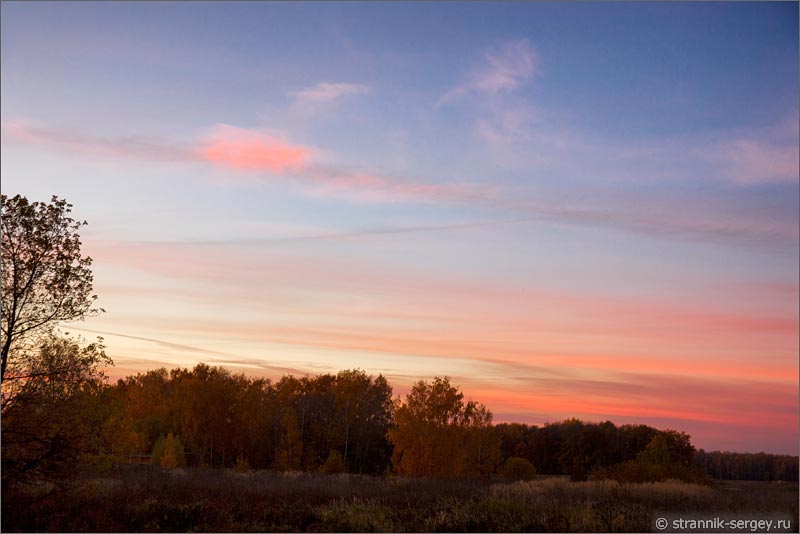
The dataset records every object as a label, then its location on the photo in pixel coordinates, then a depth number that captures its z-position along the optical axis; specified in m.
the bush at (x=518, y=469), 65.94
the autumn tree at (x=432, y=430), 57.72
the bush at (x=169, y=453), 60.89
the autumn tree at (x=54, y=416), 19.62
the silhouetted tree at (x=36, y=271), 20.64
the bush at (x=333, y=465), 65.56
